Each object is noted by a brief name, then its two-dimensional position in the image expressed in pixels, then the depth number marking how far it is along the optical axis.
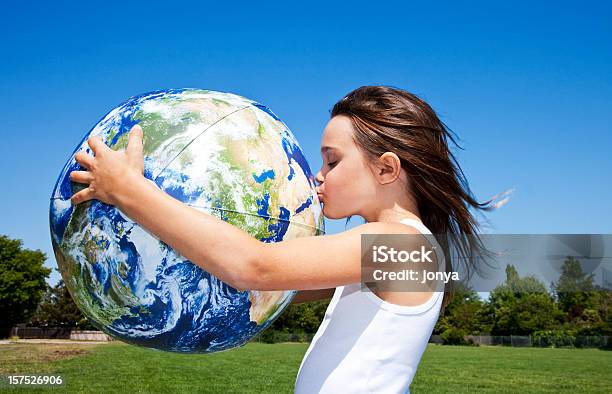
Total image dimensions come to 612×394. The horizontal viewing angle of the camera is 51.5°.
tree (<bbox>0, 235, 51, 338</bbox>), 61.55
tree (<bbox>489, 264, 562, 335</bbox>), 71.31
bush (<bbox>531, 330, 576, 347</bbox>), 61.50
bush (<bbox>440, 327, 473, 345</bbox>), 68.25
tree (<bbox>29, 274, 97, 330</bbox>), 68.00
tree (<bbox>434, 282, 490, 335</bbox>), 71.94
